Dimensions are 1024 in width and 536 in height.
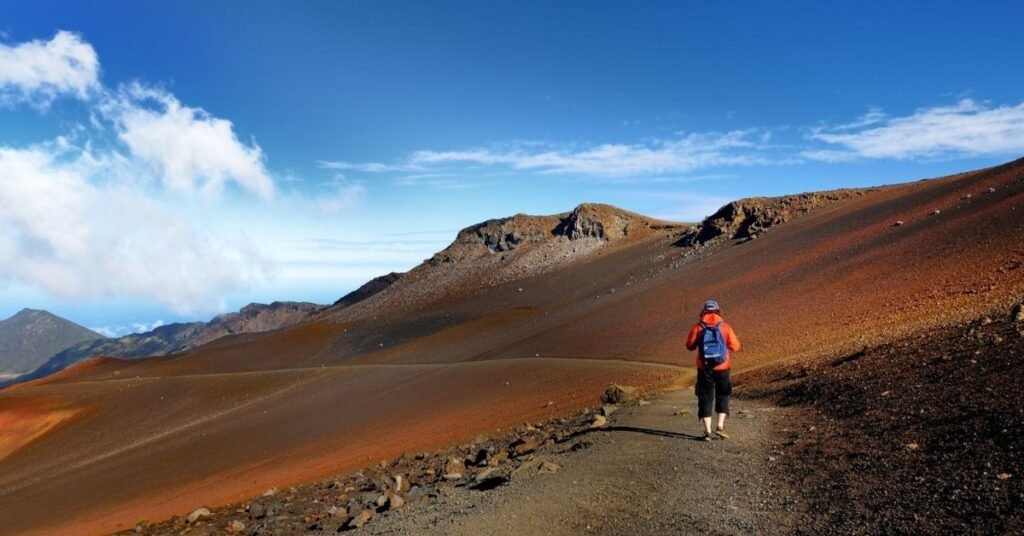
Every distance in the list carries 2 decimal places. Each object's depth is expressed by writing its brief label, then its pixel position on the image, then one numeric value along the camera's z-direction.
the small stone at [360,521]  7.22
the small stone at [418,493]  8.06
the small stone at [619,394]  12.50
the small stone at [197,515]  10.66
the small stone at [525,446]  9.72
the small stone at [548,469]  7.20
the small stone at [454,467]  9.63
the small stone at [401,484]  9.24
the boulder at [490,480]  7.35
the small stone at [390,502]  7.67
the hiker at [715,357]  7.98
